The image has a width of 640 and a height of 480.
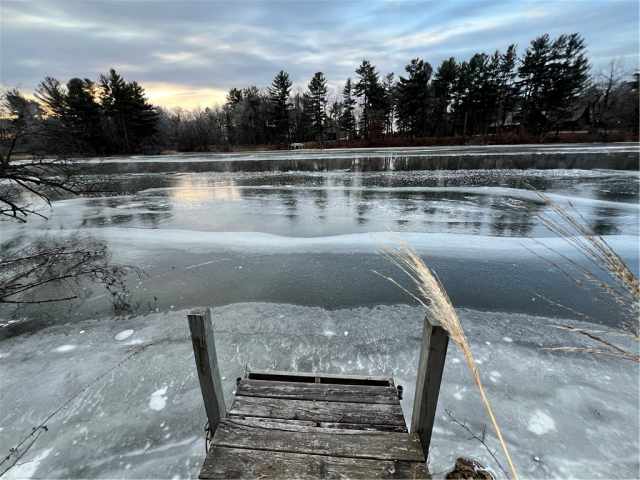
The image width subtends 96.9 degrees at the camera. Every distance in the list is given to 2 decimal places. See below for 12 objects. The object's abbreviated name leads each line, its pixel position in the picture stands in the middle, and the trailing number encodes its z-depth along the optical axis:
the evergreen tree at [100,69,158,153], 41.66
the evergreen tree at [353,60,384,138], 45.16
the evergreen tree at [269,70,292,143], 48.28
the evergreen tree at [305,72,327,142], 49.88
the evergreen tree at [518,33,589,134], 36.69
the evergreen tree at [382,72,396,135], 46.88
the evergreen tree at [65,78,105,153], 38.31
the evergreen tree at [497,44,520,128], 42.34
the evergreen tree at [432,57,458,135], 42.41
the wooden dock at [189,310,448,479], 1.82
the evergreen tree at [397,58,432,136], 41.62
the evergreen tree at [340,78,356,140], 50.44
